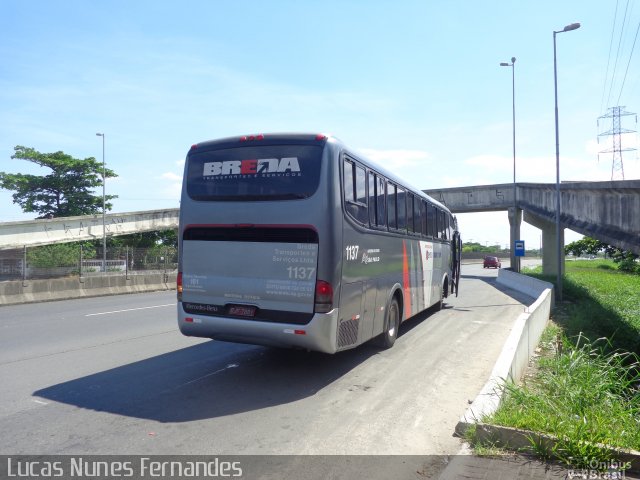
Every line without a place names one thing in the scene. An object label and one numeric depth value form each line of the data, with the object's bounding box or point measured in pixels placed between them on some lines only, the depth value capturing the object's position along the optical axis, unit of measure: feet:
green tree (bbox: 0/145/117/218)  168.14
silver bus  23.67
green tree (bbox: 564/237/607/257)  237.86
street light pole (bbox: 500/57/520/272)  125.29
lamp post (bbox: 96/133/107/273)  92.75
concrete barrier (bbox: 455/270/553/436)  17.88
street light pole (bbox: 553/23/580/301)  74.74
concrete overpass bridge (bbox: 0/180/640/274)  58.39
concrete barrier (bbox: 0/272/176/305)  60.75
